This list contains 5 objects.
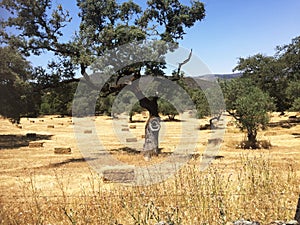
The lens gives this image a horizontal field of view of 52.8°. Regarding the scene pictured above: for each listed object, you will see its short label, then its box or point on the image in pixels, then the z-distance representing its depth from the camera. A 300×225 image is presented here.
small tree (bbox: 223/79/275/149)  22.81
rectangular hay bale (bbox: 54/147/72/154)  20.89
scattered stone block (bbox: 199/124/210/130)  40.18
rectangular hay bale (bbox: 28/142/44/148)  24.36
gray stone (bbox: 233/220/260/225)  5.19
